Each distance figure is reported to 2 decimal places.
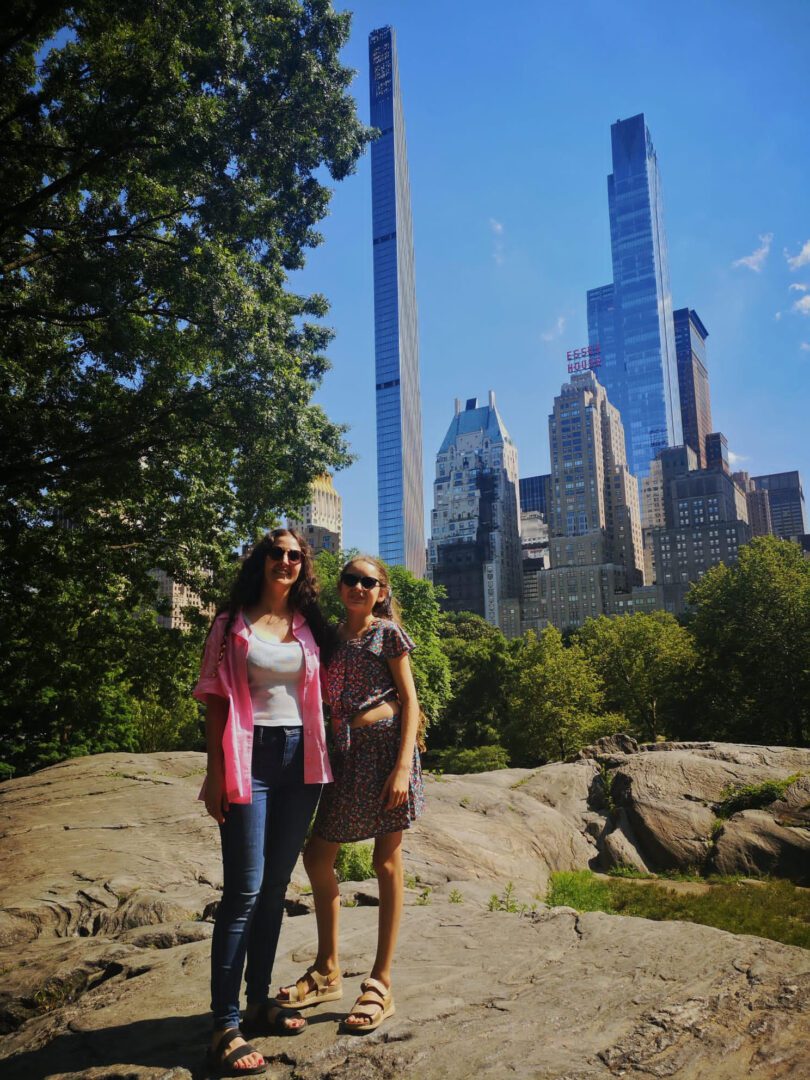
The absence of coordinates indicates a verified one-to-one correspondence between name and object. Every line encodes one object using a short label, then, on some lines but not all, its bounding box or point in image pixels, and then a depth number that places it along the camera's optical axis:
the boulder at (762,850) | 12.54
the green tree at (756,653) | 30.66
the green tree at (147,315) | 9.05
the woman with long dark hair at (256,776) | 3.33
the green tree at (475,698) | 42.81
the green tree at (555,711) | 32.41
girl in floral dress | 3.64
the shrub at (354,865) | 8.03
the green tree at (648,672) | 34.97
